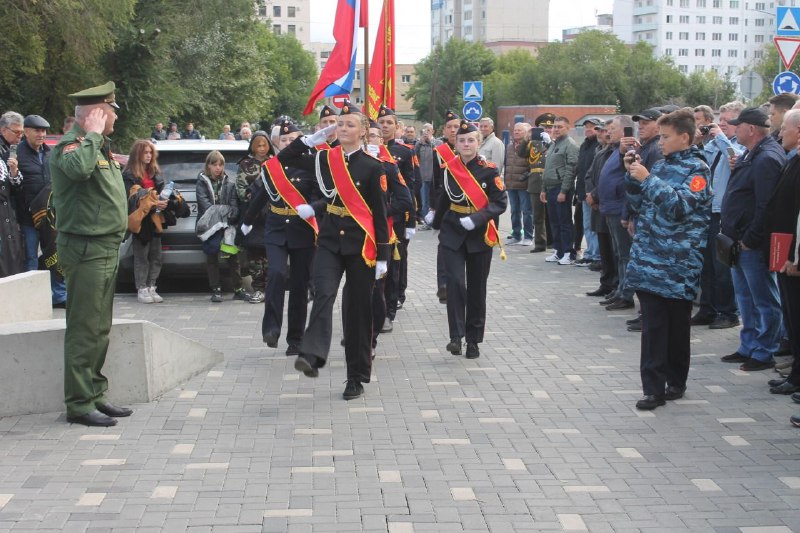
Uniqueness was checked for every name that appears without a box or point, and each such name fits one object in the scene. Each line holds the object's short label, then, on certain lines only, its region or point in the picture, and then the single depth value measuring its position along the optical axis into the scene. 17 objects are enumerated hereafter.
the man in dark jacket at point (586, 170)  14.94
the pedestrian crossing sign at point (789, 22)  14.92
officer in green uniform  7.01
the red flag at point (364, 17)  17.78
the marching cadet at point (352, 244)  7.94
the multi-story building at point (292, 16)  175.25
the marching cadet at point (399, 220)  10.73
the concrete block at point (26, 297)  8.77
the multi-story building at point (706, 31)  172.50
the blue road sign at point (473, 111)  26.05
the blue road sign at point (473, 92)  26.44
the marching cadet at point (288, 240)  9.37
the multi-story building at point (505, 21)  169.38
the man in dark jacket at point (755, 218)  8.61
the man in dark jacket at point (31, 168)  11.59
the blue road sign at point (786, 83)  15.07
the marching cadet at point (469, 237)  9.37
